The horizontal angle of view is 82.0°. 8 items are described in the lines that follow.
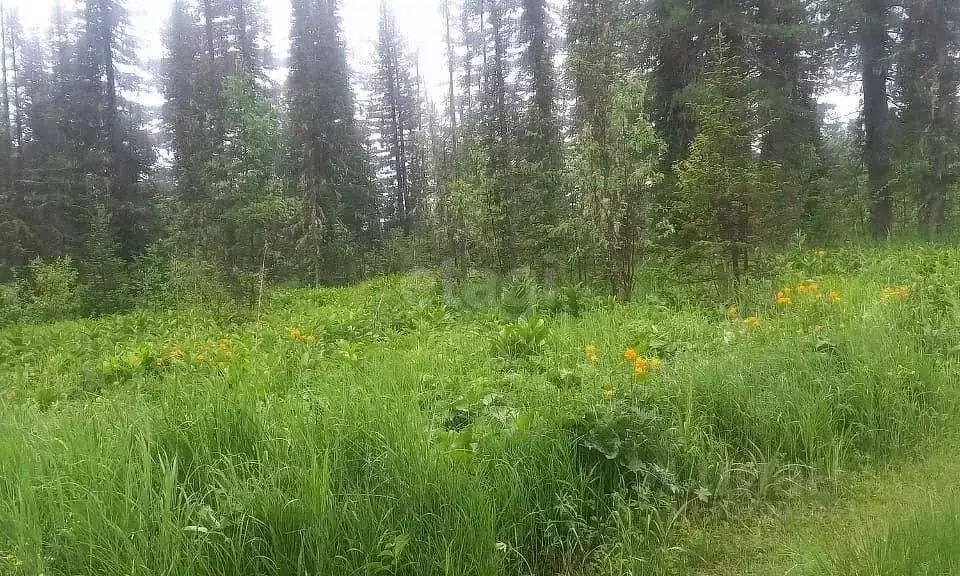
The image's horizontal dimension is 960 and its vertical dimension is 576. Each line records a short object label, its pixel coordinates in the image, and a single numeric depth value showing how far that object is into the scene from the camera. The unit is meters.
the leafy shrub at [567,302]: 7.87
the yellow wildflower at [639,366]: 3.59
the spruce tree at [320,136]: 22.83
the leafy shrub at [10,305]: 13.55
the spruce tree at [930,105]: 12.68
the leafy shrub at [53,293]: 14.52
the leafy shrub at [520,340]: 5.36
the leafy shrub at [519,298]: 8.16
